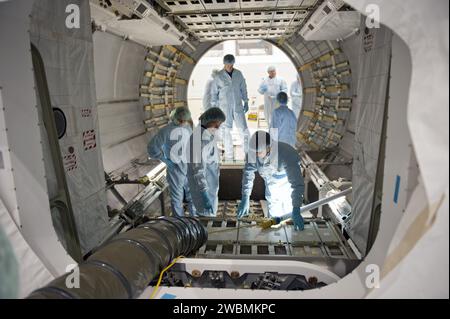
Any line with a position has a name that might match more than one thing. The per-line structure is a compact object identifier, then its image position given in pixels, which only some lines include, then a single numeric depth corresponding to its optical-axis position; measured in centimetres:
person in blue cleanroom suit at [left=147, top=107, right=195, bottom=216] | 386
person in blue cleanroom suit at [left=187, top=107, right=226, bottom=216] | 377
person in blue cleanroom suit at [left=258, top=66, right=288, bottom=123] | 760
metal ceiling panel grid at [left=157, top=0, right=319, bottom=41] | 342
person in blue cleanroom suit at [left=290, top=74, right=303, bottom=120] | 896
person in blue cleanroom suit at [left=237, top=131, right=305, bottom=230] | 318
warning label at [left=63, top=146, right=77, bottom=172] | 225
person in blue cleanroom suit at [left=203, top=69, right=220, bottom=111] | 621
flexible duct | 144
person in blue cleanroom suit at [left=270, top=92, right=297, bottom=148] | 559
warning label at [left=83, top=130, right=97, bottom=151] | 250
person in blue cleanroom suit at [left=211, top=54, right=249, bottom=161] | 598
